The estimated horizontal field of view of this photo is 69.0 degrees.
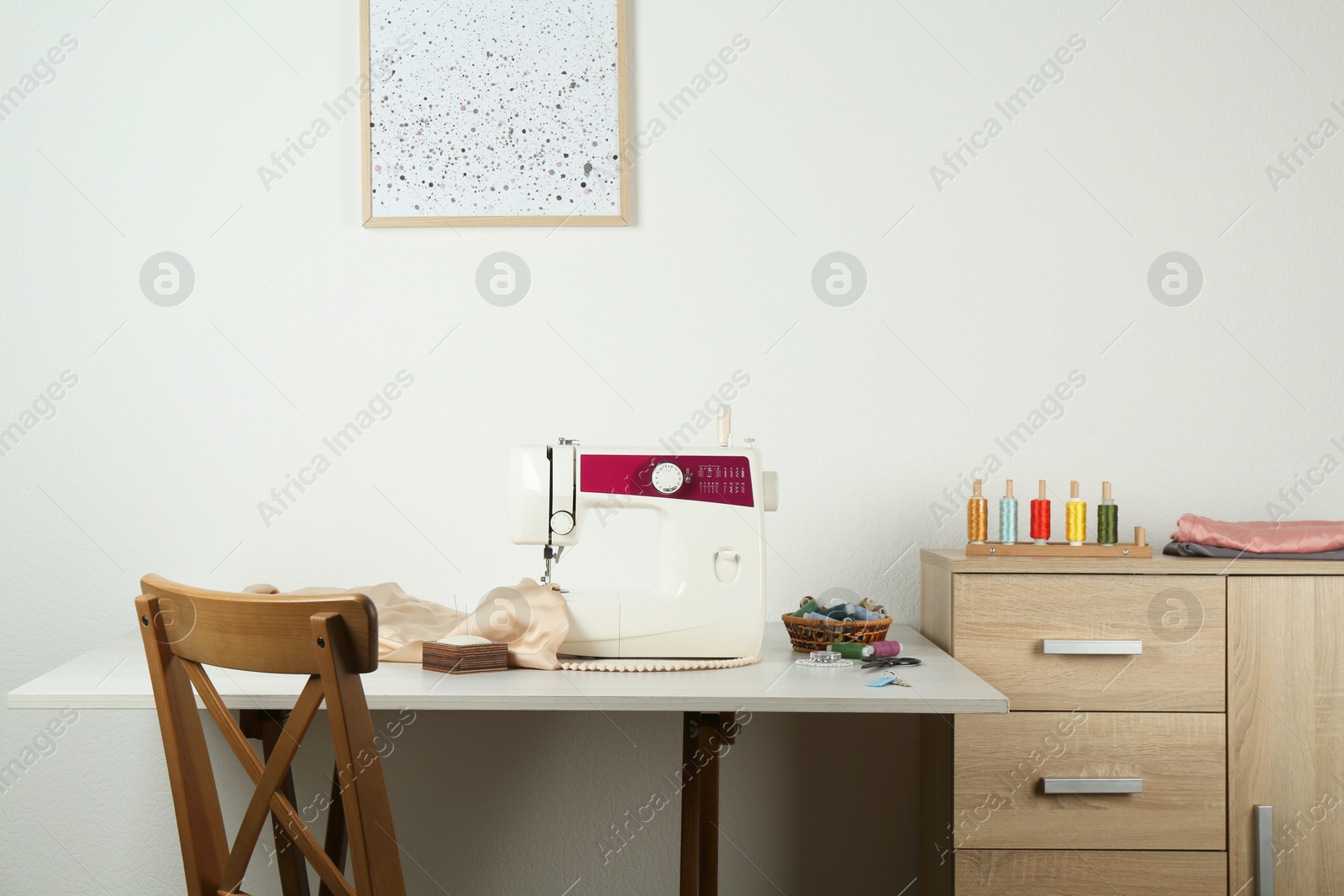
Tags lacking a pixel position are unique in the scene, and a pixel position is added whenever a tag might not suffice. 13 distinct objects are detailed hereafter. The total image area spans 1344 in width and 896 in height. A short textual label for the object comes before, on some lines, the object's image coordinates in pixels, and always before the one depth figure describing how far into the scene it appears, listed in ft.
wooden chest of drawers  5.82
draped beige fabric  5.39
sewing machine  5.51
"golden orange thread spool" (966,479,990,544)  6.33
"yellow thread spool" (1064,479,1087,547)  6.23
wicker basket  5.89
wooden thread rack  6.04
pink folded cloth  5.91
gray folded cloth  5.90
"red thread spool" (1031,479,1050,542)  6.37
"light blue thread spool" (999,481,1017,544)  6.29
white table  4.74
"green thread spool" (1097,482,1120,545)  6.15
